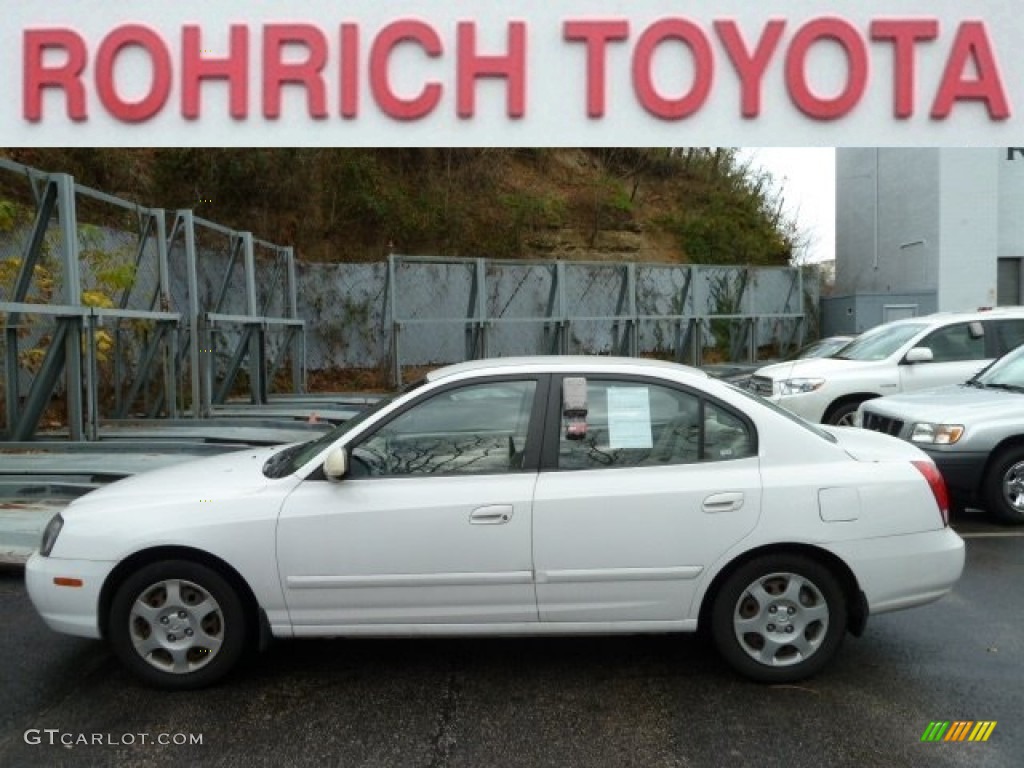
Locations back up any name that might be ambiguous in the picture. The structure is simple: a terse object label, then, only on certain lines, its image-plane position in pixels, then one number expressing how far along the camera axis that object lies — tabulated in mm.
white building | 17953
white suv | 9883
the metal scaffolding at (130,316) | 8938
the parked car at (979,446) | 7039
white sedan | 4020
